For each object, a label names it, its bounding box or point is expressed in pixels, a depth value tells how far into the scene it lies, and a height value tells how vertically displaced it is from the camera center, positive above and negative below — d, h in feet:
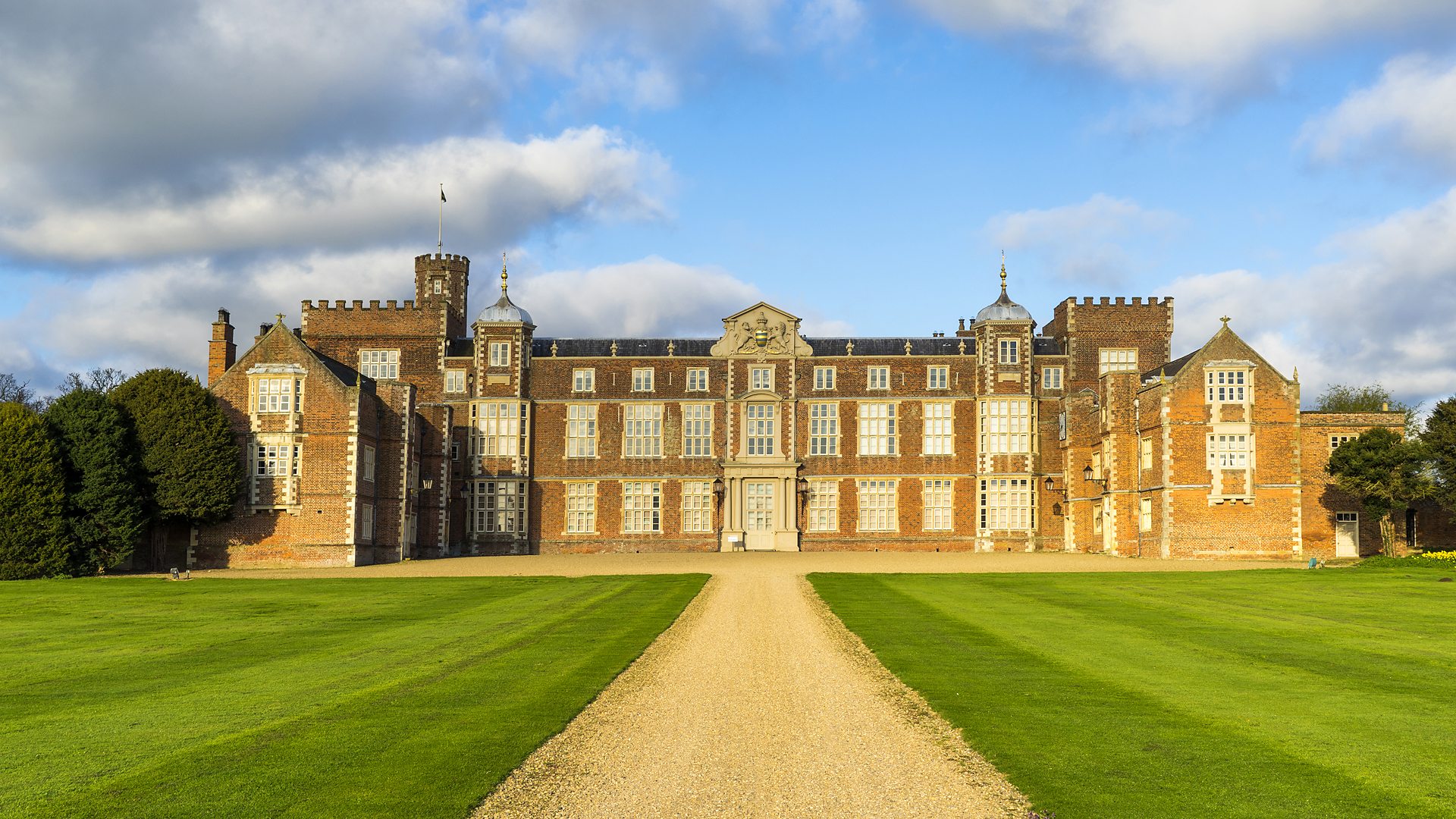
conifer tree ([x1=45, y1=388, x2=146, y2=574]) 141.28 -1.57
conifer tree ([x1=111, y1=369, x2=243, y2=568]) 151.84 +3.15
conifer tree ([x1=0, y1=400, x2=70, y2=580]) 134.41 -3.65
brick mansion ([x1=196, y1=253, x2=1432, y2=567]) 202.90 +8.06
